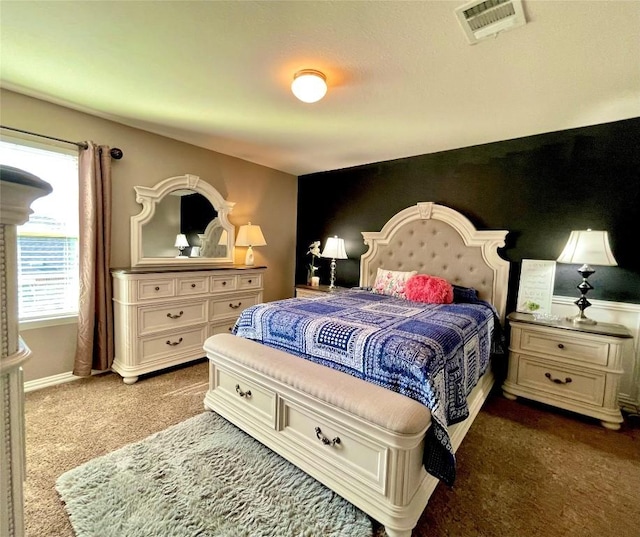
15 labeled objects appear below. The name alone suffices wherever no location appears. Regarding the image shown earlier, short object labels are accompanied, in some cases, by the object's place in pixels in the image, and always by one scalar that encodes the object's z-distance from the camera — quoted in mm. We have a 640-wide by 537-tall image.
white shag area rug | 1329
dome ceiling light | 1855
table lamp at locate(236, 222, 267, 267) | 3682
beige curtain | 2547
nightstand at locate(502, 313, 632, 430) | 2199
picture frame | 2715
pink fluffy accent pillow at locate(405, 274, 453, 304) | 2699
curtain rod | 2269
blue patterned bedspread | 1418
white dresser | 2627
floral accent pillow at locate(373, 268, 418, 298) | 3020
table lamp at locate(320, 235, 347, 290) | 3832
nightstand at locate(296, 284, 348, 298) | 3740
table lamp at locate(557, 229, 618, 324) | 2242
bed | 1315
